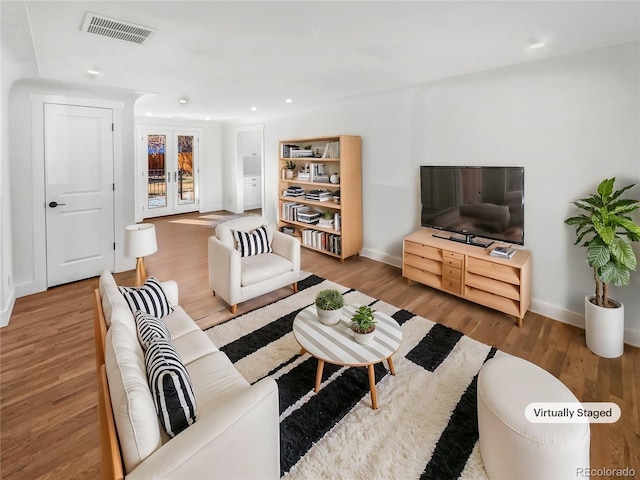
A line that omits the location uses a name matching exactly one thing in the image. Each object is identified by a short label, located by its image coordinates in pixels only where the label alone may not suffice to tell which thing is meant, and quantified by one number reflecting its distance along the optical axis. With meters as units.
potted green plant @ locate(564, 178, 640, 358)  2.38
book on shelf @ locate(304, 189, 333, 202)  5.00
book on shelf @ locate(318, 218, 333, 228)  4.85
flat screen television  3.11
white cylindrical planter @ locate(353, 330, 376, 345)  2.04
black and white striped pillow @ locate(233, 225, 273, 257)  3.52
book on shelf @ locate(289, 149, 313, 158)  5.24
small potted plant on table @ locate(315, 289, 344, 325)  2.25
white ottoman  1.33
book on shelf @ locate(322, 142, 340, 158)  4.70
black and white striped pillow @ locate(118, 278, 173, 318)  2.14
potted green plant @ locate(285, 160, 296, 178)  5.55
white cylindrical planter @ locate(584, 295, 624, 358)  2.46
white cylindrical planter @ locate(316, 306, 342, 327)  2.24
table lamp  3.27
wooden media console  2.96
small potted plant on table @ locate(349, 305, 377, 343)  2.04
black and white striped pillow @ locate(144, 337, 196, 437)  1.21
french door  7.45
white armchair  3.09
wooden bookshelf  4.58
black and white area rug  1.63
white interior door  3.73
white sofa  1.06
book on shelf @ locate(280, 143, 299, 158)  5.46
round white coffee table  1.94
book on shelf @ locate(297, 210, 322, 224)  5.18
